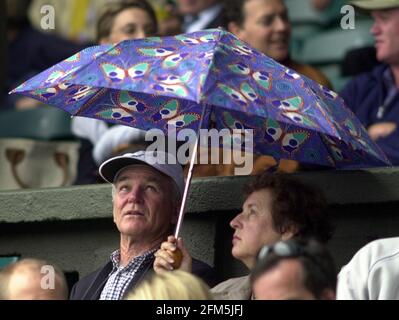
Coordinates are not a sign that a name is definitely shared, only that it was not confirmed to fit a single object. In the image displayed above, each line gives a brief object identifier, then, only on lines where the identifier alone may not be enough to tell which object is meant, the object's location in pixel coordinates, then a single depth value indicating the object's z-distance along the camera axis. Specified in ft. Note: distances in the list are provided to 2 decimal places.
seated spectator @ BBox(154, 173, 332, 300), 44.88
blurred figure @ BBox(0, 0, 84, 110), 66.33
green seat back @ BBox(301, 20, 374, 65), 63.46
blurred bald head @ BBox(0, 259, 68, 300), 45.88
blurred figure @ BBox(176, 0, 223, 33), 62.44
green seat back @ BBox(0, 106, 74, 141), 65.15
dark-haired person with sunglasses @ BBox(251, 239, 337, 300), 35.50
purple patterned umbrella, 41.96
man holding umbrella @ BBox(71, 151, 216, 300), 47.42
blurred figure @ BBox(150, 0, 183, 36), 63.36
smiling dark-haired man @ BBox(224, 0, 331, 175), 55.83
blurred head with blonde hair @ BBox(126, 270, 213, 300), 36.40
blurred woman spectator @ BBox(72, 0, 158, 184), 58.65
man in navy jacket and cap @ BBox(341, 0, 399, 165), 54.03
